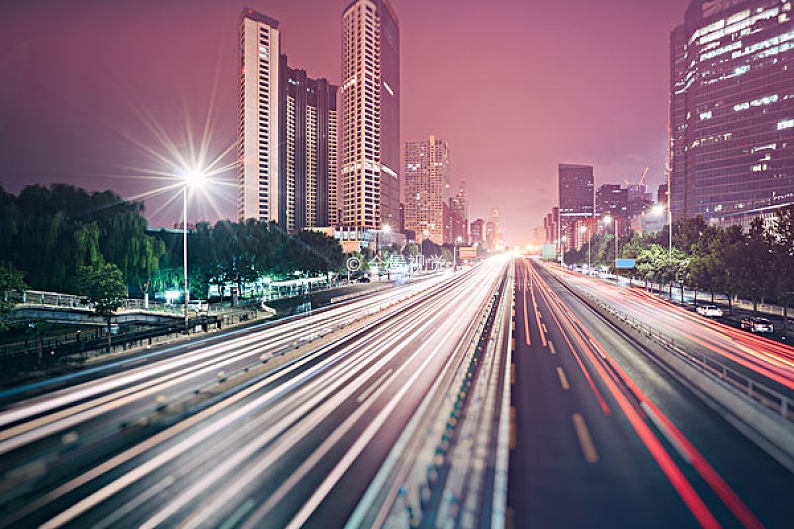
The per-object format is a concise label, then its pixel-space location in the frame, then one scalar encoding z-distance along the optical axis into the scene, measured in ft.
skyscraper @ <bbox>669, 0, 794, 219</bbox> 336.49
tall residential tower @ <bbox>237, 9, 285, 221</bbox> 497.05
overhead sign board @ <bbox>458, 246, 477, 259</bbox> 535.93
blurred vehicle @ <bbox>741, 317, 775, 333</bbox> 92.07
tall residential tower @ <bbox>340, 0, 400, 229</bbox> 526.57
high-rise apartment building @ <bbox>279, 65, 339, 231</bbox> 601.62
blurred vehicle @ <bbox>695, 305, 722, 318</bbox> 115.75
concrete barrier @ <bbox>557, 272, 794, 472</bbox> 37.72
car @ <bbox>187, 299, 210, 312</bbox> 124.19
